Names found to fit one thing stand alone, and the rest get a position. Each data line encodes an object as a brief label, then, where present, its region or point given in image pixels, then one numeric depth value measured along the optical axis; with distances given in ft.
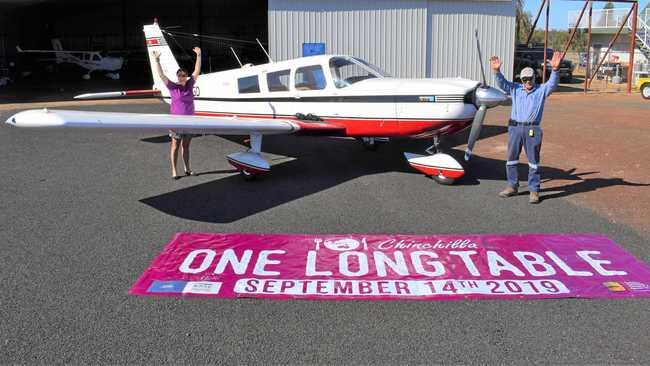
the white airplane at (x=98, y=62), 119.65
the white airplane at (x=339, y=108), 28.43
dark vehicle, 107.24
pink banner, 16.46
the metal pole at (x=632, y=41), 85.81
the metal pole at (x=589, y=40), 88.07
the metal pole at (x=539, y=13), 87.00
